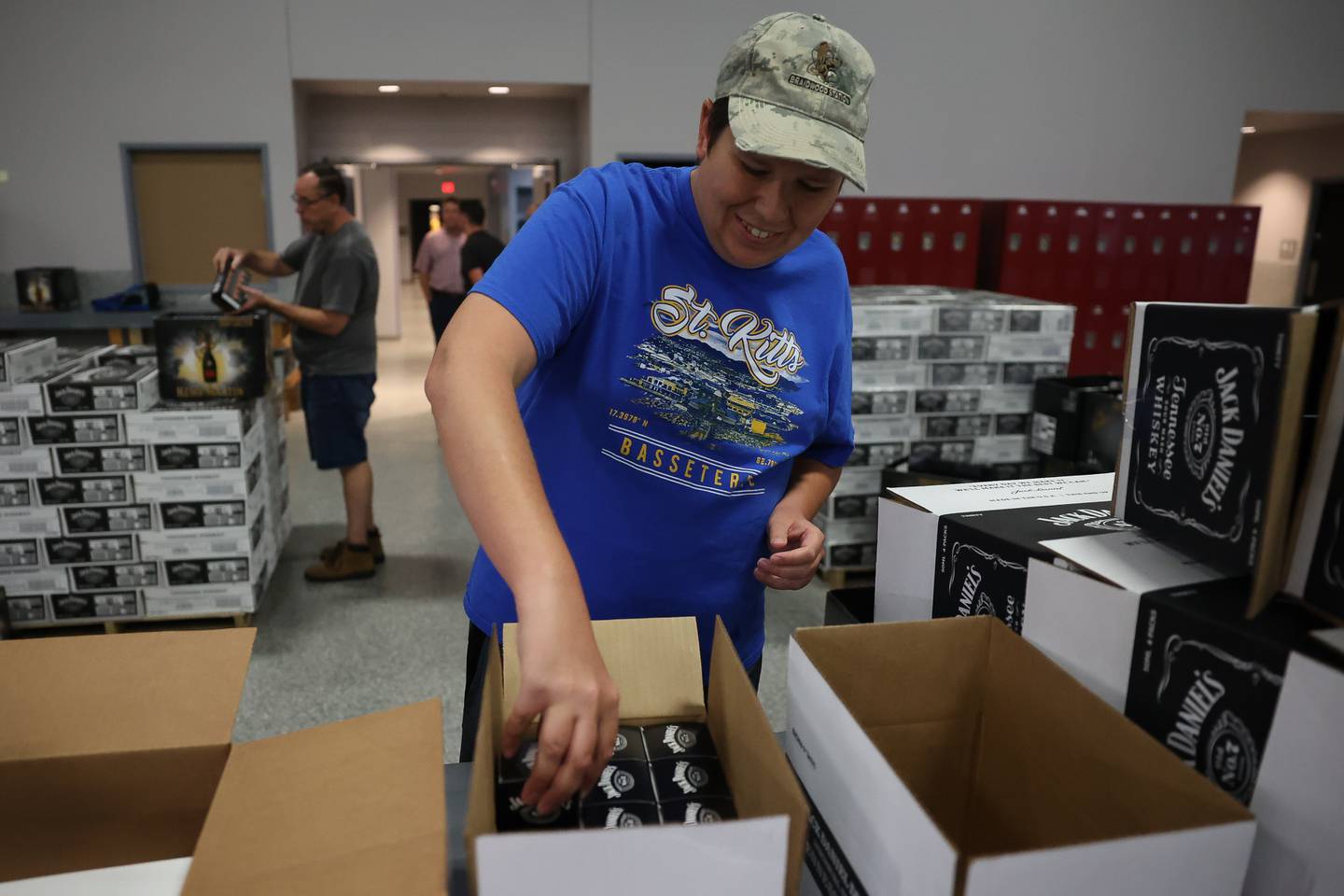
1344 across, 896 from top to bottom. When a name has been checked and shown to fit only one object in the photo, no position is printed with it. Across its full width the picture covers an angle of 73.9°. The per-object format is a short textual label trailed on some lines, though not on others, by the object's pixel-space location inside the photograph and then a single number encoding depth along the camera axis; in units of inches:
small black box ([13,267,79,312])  258.4
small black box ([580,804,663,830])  33.1
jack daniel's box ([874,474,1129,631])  36.7
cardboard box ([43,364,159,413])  122.8
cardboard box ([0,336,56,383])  121.2
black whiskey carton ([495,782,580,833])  32.4
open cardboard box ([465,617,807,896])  21.7
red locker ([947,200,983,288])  259.0
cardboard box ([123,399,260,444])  126.0
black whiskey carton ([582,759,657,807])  34.4
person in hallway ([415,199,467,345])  276.5
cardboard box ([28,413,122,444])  122.9
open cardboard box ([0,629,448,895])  27.0
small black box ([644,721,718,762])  37.3
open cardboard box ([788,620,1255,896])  23.0
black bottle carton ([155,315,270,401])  128.4
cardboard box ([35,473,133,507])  125.5
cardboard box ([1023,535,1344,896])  25.5
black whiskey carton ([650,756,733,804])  35.0
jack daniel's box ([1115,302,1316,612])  27.6
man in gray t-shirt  146.6
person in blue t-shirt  38.8
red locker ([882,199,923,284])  254.2
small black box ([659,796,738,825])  33.8
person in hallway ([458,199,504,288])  253.9
